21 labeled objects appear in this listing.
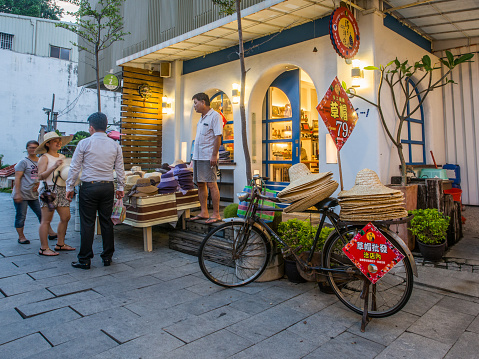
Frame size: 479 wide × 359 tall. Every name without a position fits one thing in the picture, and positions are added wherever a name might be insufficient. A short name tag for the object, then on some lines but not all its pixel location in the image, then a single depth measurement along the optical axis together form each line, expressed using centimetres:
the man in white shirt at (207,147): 570
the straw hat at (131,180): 650
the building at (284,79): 675
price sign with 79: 443
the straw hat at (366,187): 321
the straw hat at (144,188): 583
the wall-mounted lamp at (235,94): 903
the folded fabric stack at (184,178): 660
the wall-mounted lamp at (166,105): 1110
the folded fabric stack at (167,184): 618
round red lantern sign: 568
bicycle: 324
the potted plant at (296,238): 408
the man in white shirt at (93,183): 483
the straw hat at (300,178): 360
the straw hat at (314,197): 358
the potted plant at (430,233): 495
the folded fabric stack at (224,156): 949
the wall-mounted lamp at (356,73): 646
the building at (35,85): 1923
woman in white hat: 539
